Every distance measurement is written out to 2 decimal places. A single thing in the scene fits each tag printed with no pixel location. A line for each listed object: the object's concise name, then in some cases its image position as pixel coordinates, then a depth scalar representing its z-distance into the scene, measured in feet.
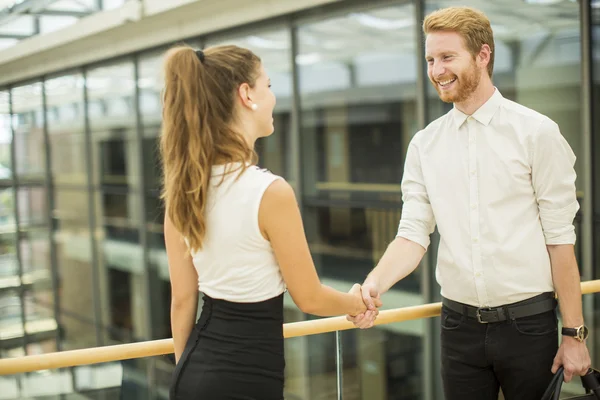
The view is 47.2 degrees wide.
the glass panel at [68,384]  7.33
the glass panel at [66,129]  33.66
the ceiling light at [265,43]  21.67
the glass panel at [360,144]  18.01
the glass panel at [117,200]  30.01
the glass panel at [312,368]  9.02
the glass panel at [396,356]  14.96
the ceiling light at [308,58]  20.62
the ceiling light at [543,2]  14.96
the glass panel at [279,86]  21.62
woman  4.97
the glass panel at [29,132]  36.91
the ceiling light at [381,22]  17.99
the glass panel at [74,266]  33.86
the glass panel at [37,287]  36.68
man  6.44
